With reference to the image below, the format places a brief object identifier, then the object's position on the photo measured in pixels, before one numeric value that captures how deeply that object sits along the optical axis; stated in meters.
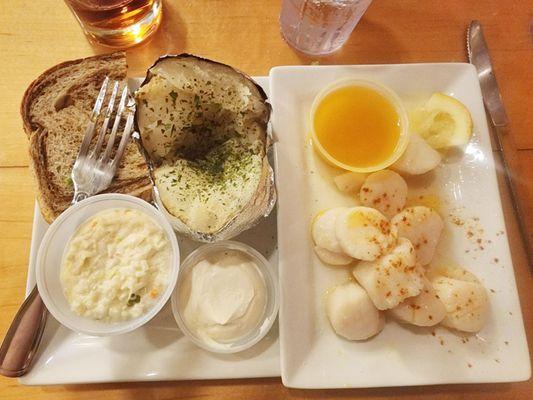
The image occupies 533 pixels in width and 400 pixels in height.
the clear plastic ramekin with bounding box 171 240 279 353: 0.27
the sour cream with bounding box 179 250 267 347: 0.26
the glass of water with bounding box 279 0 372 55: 0.31
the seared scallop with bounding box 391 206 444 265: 0.28
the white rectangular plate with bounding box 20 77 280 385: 0.27
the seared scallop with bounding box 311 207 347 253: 0.27
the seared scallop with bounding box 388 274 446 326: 0.26
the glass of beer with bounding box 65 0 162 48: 0.31
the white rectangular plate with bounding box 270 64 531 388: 0.26
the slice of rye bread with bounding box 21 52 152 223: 0.29
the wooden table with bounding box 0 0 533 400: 0.32
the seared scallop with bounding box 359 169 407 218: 0.29
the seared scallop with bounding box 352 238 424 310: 0.26
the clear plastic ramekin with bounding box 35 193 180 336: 0.25
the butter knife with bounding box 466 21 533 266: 0.32
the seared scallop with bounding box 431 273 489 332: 0.27
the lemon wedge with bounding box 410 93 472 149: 0.30
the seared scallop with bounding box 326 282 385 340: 0.26
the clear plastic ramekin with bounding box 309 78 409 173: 0.30
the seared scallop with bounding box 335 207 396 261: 0.26
